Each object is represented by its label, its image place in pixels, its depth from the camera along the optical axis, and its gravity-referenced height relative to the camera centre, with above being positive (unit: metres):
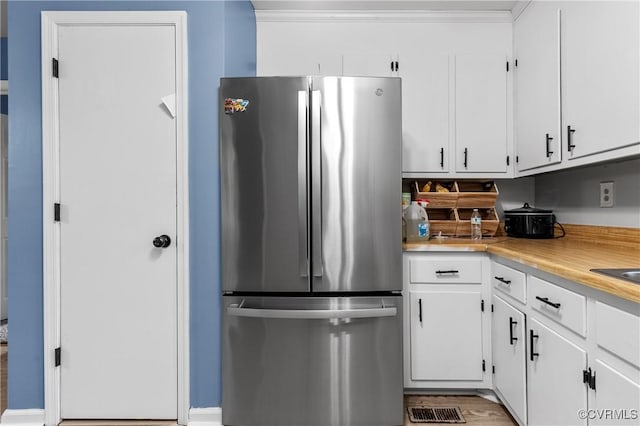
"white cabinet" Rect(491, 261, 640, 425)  1.04 -0.48
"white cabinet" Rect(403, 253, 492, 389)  2.07 -0.57
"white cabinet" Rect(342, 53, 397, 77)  2.45 +0.96
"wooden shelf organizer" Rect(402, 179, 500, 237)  2.51 +0.07
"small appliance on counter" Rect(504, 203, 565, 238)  2.28 -0.06
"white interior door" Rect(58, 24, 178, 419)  1.86 -0.03
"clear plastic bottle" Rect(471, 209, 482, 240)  2.44 -0.08
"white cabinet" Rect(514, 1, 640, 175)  1.45 +0.60
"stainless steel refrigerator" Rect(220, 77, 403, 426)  1.77 -0.12
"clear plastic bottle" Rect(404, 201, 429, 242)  2.30 -0.06
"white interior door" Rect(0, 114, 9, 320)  3.53 -0.11
